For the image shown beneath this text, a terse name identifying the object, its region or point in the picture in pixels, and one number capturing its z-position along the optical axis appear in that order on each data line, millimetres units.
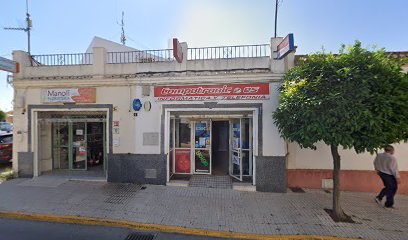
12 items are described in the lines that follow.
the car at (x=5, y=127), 19419
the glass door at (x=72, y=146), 8805
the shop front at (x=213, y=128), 6820
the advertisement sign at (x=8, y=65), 7094
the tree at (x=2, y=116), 34225
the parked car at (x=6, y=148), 9445
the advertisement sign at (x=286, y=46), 5535
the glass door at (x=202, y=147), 8023
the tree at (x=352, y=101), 4094
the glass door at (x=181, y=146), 8055
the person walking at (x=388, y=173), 5480
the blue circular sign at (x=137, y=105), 7188
